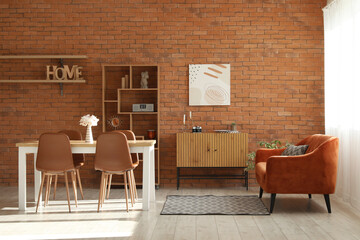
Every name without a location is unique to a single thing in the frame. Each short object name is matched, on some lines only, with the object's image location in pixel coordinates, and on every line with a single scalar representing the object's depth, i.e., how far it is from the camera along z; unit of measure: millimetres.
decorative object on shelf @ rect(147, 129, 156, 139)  6191
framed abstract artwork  6293
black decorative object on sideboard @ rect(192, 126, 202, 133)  6098
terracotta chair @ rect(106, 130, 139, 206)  4770
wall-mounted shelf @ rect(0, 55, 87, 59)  6230
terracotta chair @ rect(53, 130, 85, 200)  5457
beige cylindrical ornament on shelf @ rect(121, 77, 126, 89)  6198
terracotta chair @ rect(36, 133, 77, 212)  4488
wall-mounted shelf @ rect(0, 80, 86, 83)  6227
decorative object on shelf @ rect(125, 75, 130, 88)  6262
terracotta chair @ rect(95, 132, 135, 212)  4426
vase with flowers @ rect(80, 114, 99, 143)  5012
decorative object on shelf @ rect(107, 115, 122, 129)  6255
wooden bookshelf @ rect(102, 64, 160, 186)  6383
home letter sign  6273
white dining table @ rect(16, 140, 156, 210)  4578
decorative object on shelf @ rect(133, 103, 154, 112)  6172
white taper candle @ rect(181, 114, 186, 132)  6340
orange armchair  4391
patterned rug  4426
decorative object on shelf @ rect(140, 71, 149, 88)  6199
